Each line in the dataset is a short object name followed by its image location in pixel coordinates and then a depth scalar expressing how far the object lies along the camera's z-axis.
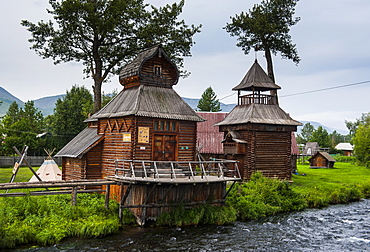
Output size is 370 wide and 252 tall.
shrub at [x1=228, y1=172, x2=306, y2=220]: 24.83
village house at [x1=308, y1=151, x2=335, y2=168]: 59.03
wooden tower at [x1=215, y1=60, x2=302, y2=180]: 33.41
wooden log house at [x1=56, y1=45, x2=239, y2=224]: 21.25
